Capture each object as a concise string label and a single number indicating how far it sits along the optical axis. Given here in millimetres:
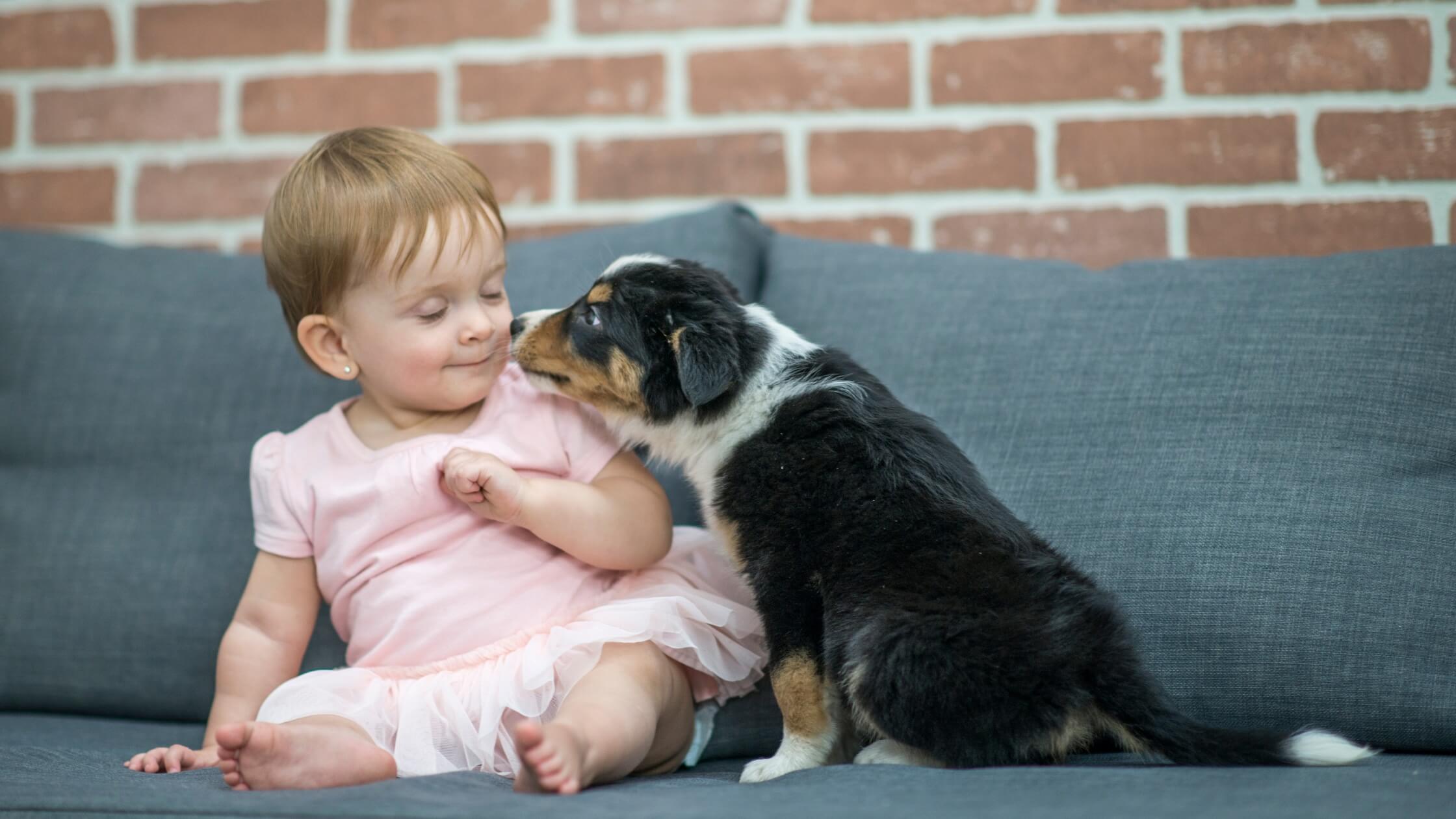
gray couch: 2164
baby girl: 2280
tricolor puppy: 2187
